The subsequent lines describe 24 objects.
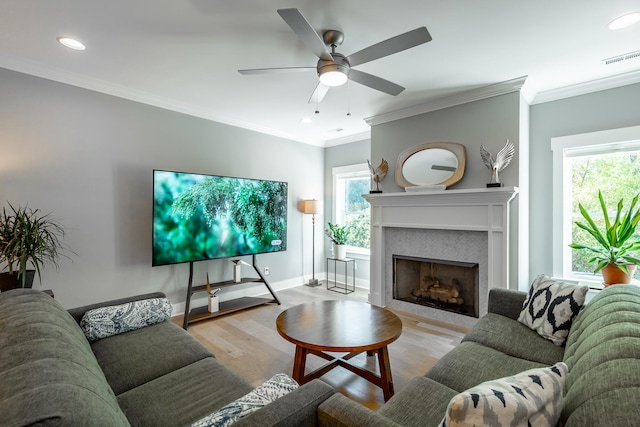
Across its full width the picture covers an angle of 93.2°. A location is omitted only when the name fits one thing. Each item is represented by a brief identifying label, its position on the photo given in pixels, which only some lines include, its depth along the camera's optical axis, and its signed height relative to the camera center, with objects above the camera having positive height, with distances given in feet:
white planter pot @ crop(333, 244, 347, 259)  16.51 -1.98
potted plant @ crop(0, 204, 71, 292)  7.61 -0.80
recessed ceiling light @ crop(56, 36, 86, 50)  7.71 +4.53
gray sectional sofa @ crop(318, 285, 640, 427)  2.70 -2.17
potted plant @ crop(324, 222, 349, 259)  16.53 -1.39
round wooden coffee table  6.42 -2.69
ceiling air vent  8.22 +4.33
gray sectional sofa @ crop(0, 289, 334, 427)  2.41 -2.07
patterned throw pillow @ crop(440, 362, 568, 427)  2.57 -1.67
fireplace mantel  10.16 -0.10
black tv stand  11.39 -3.84
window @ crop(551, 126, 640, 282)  9.70 +1.07
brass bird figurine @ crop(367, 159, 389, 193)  13.25 +1.87
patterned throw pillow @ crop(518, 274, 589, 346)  6.32 -2.08
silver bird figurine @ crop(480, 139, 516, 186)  9.98 +1.83
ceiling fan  5.66 +3.50
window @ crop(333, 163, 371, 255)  17.15 +0.64
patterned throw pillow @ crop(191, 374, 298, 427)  3.21 -2.18
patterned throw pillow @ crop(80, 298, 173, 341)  6.24 -2.23
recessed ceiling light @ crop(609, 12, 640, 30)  6.61 +4.34
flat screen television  10.83 -0.04
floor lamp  16.61 +0.06
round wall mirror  11.28 +1.97
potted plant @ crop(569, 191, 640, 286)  8.58 -1.03
